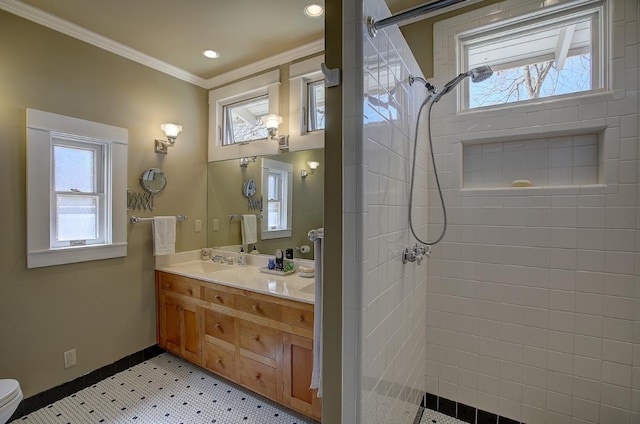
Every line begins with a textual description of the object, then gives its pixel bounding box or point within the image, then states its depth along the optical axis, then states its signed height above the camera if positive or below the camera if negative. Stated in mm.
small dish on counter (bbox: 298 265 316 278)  2369 -506
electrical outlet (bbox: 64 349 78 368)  2131 -1102
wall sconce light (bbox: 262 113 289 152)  2538 +723
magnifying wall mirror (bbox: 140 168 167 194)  2582 +270
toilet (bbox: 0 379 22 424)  1458 -974
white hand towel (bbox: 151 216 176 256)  2602 -226
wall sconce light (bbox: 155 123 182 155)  2660 +688
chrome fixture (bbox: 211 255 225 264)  2965 -499
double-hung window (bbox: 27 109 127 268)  1967 +152
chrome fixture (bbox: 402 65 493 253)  1399 +624
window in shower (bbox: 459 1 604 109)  1600 +942
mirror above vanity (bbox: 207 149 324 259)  2475 +119
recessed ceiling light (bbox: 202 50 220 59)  2498 +1368
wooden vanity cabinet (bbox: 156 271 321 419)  1793 -907
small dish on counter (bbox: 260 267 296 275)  2453 -523
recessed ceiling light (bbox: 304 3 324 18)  1935 +1366
